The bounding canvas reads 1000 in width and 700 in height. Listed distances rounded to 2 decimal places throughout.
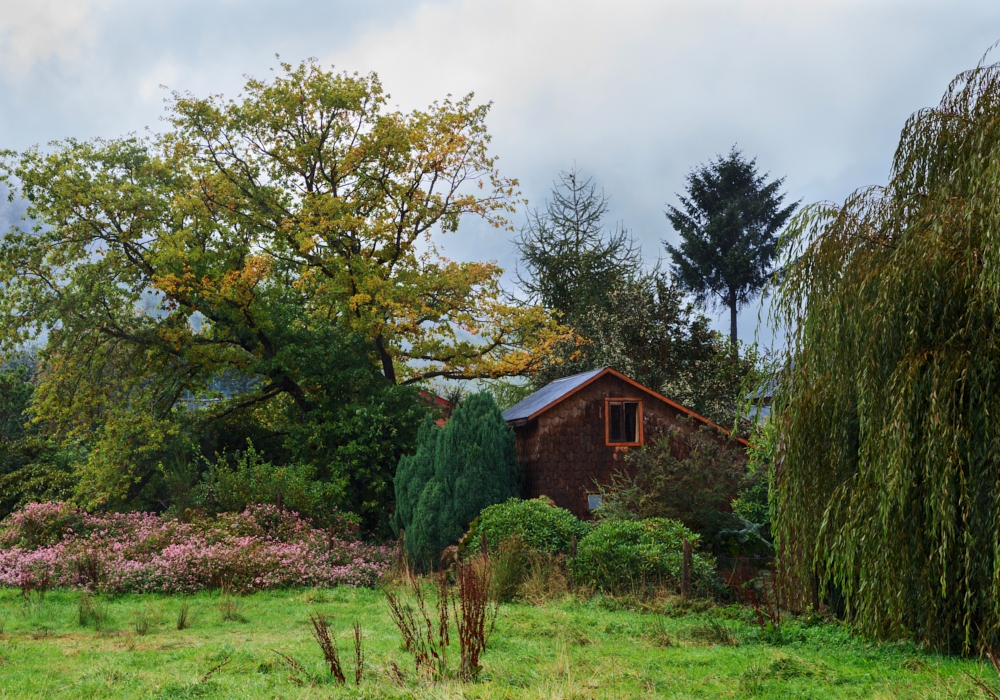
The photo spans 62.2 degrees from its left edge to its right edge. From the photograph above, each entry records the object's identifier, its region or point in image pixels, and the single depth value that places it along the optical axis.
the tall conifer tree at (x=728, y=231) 39.91
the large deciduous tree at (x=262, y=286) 21.23
